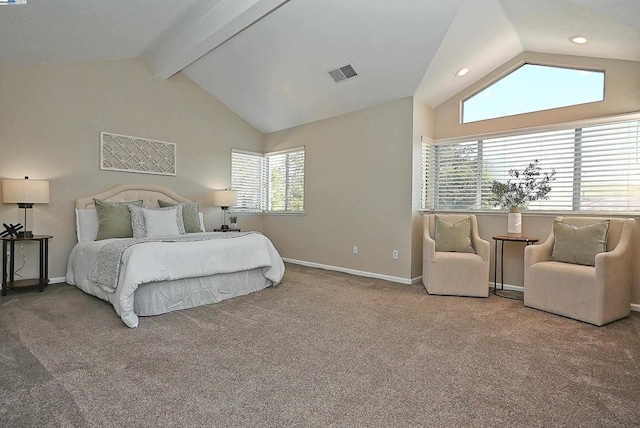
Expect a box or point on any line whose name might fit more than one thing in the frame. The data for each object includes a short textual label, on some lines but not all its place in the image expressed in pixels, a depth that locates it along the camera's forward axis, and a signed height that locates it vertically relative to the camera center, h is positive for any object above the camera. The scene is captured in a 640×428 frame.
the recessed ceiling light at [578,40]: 3.67 +1.79
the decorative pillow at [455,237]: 4.36 -0.32
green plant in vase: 4.21 +0.26
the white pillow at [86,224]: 4.59 -0.21
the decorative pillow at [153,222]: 4.51 -0.18
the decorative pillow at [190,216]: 5.07 -0.11
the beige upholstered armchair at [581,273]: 3.14 -0.57
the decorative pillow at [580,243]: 3.49 -0.30
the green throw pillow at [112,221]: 4.43 -0.16
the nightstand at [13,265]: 3.92 -0.66
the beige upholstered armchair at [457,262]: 4.02 -0.59
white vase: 4.21 -0.13
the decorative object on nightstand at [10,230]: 4.08 -0.27
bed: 3.21 -0.59
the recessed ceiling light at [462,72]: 4.46 +1.75
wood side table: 3.97 -0.55
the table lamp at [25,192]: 3.97 +0.17
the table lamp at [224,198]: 5.88 +0.18
